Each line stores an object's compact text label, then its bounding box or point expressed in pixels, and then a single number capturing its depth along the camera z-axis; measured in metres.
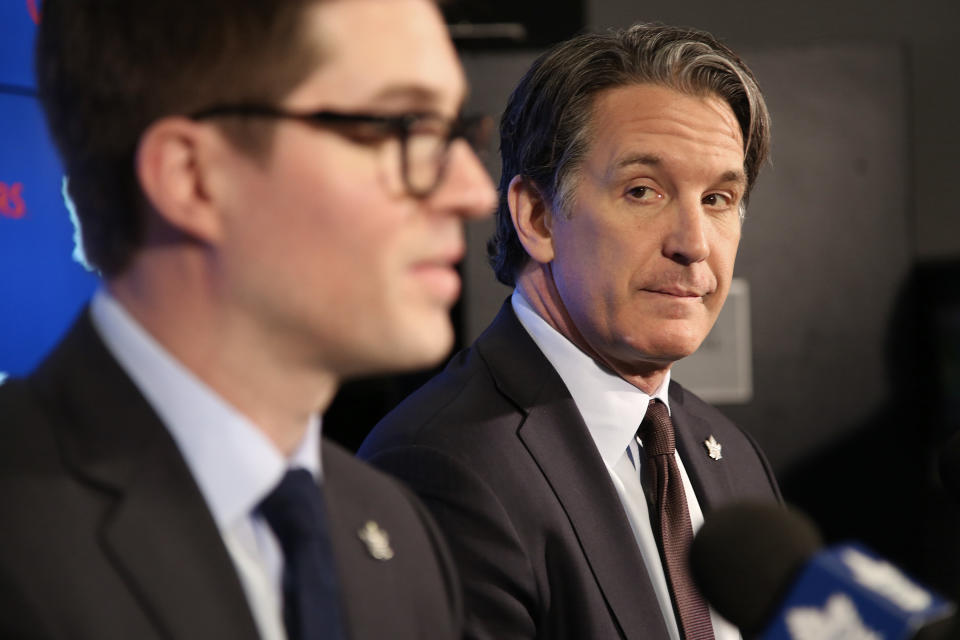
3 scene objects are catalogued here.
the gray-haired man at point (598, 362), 2.28
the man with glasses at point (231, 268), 2.00
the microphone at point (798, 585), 1.90
